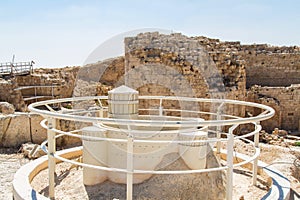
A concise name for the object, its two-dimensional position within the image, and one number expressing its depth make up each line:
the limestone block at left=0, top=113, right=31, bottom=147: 9.02
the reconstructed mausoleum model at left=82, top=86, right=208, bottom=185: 4.49
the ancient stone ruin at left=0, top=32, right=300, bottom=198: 9.26
